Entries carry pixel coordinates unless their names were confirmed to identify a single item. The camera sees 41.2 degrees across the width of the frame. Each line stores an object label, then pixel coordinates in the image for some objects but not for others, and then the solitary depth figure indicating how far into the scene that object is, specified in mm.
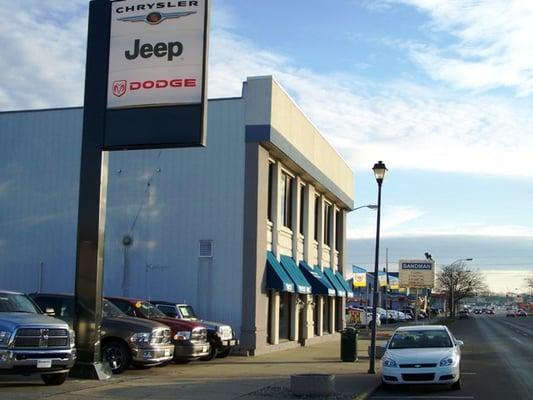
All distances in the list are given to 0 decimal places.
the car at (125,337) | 16406
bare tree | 116606
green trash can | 22547
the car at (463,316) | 105875
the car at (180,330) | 18750
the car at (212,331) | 21250
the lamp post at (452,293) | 111125
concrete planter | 13688
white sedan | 15031
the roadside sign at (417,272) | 38875
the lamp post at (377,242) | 19844
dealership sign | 15711
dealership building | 24875
